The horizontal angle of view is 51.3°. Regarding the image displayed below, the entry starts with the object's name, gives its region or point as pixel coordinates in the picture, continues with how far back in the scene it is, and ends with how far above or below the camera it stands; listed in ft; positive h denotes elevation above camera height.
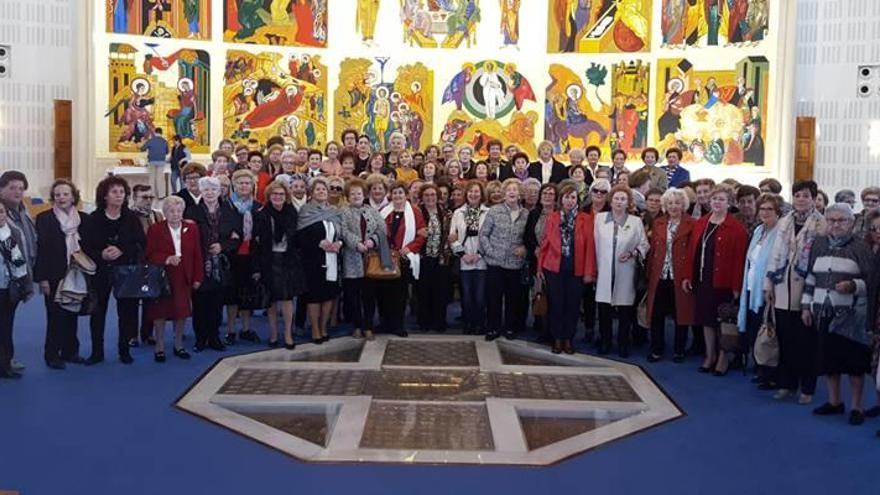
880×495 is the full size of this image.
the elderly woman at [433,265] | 35.06 -2.61
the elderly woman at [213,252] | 31.22 -1.98
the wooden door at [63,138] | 61.82 +3.59
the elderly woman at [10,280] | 26.96 -2.67
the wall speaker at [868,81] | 58.29 +7.92
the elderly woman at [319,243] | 32.35 -1.67
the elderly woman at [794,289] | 25.94 -2.45
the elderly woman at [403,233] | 34.01 -1.33
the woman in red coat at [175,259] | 30.17 -2.17
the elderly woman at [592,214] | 32.45 -0.49
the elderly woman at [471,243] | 34.35 -1.68
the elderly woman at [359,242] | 32.91 -1.65
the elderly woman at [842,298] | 24.36 -2.50
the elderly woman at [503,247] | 33.76 -1.78
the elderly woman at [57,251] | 28.50 -1.86
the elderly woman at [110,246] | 29.22 -1.72
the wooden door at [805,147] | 60.03 +3.75
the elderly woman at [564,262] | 31.71 -2.16
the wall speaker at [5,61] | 60.44 +8.52
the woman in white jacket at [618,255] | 31.73 -1.86
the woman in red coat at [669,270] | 31.09 -2.35
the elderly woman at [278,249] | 31.76 -1.88
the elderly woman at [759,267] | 27.78 -1.94
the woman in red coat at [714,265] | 29.68 -2.05
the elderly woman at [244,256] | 32.23 -2.18
